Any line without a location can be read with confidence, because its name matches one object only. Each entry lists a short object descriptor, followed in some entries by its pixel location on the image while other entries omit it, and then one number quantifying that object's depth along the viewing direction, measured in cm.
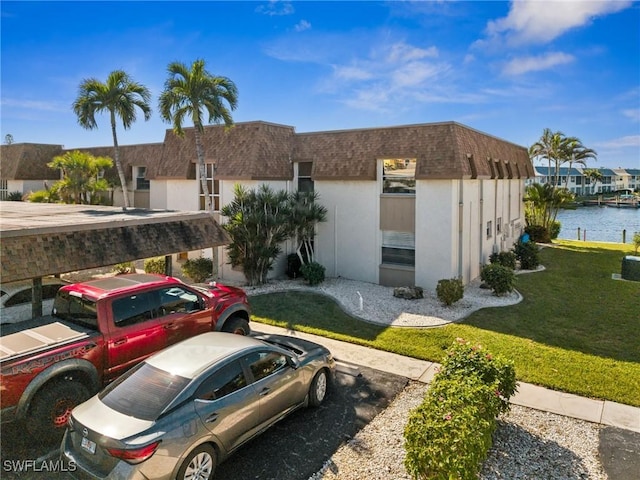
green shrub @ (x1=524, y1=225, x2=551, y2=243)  3012
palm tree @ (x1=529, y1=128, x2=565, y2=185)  3681
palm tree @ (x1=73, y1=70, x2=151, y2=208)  1936
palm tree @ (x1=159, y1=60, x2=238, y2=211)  1659
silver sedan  462
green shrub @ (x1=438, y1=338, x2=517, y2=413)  635
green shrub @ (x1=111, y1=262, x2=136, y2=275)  1741
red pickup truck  596
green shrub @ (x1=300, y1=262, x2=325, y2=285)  1669
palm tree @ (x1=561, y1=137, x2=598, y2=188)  3655
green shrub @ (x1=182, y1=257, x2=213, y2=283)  1720
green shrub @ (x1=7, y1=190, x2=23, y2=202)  2847
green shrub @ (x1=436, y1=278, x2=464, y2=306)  1370
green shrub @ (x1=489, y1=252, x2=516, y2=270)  1923
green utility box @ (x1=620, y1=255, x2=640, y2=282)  1767
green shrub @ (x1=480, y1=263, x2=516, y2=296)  1493
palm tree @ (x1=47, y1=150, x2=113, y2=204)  2244
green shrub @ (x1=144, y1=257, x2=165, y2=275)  1764
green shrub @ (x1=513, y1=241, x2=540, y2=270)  2083
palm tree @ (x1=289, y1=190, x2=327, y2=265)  1677
